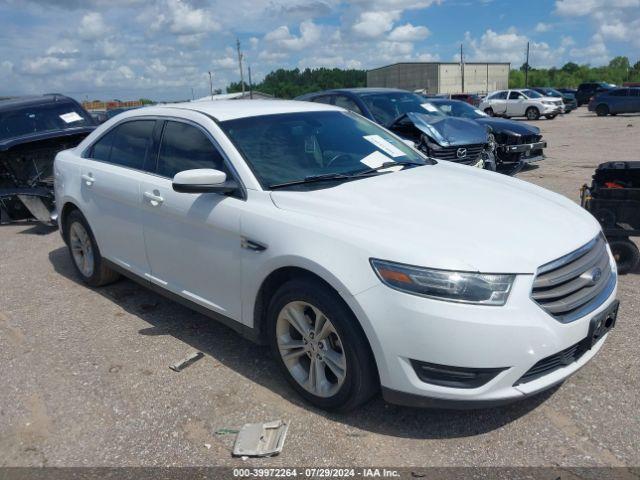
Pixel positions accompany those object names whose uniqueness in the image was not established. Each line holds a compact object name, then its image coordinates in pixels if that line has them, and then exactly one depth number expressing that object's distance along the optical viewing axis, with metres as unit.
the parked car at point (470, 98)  35.34
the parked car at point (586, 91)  41.56
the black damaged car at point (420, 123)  8.58
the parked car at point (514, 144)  10.80
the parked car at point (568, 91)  41.42
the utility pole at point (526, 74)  78.14
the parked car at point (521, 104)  29.77
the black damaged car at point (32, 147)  7.89
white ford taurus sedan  2.62
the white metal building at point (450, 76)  81.12
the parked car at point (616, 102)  30.27
